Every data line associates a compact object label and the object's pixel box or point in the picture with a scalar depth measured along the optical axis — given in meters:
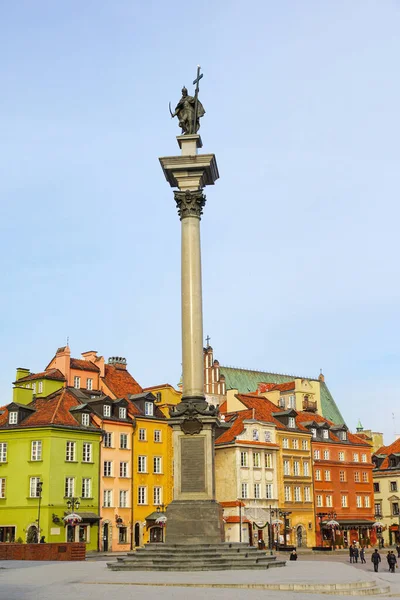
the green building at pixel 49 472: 59.47
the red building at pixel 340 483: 79.94
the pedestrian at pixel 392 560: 34.91
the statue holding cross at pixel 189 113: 35.59
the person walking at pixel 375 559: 35.46
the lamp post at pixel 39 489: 57.12
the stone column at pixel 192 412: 29.33
